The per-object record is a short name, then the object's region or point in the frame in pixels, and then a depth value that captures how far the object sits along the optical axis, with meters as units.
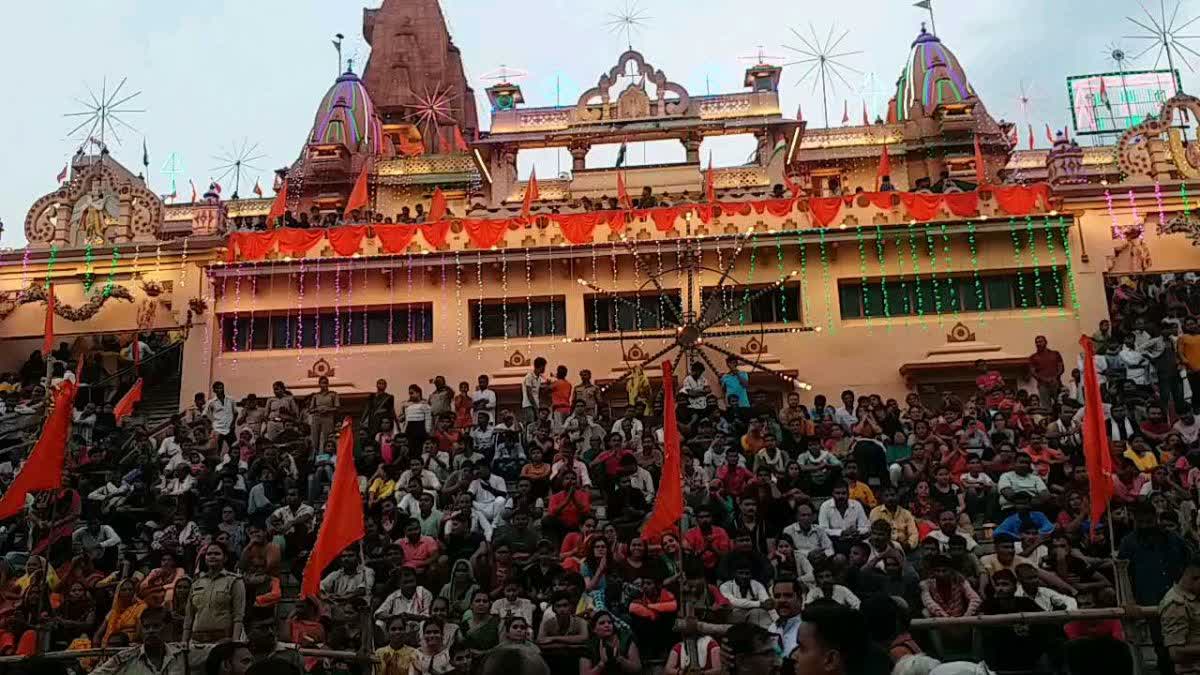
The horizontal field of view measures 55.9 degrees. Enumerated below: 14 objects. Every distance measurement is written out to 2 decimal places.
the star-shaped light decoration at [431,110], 43.28
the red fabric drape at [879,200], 24.52
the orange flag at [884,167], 26.74
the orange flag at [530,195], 25.61
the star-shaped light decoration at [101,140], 35.14
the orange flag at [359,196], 27.52
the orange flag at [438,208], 26.06
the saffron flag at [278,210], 26.27
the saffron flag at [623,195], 25.44
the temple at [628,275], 24.00
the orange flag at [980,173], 24.84
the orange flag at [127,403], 22.31
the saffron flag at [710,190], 25.19
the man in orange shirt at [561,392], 20.38
